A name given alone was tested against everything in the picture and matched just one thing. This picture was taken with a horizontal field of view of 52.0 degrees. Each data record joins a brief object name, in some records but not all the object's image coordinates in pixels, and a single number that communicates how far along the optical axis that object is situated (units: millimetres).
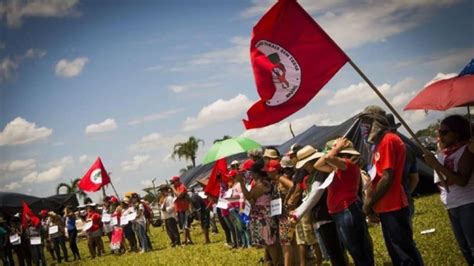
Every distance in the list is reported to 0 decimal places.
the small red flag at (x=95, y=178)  17359
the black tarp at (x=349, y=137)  14891
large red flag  4766
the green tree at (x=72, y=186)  51094
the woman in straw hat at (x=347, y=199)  4906
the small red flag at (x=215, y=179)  11167
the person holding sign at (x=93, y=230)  15797
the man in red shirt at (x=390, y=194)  4422
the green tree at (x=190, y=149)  57875
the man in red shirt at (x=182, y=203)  14835
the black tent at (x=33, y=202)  30484
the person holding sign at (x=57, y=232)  16375
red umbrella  6000
